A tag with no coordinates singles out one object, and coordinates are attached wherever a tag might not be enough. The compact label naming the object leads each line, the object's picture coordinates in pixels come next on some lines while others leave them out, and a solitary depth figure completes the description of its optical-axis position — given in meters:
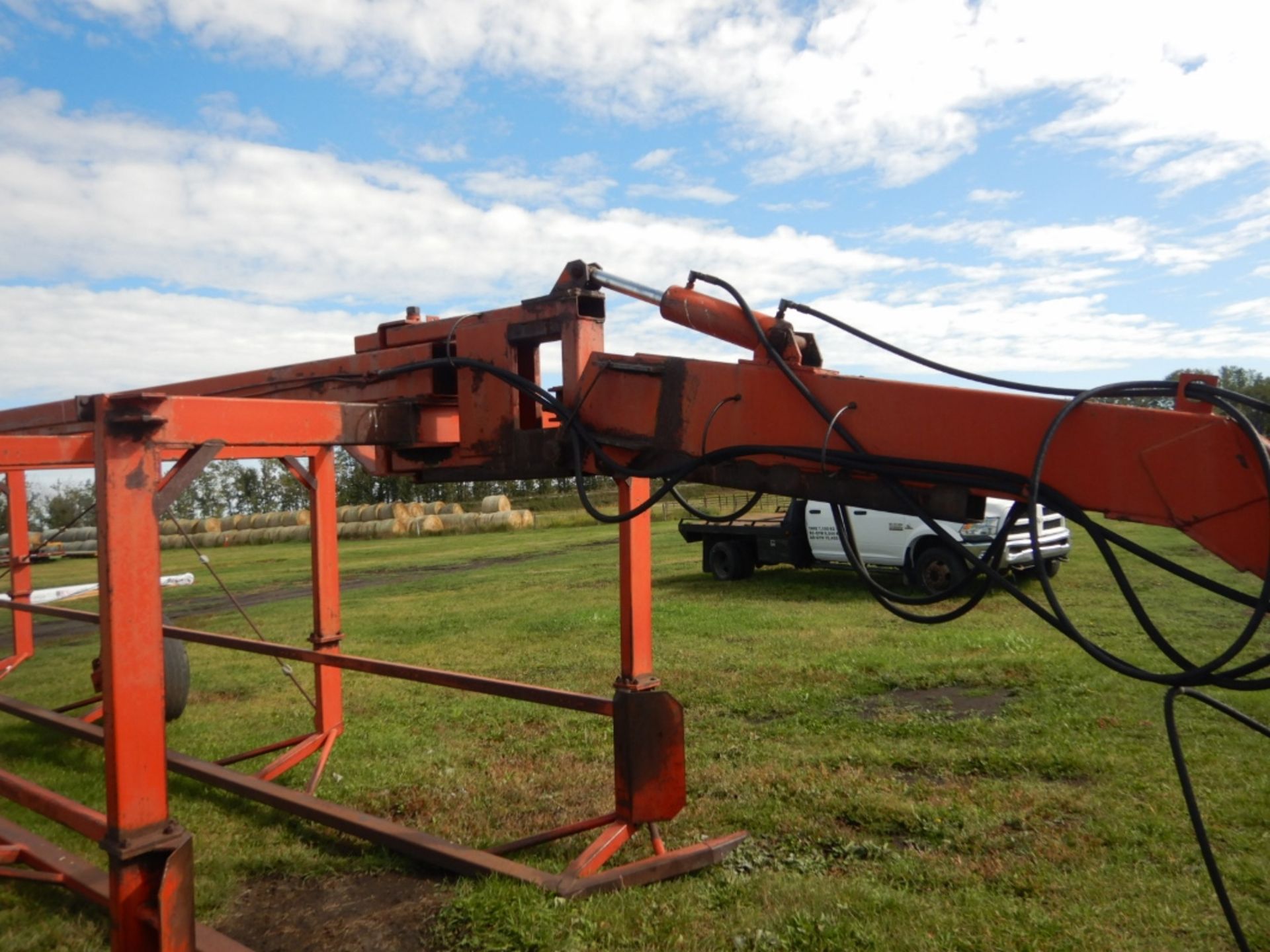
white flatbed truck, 13.27
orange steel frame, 2.48
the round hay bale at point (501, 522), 37.22
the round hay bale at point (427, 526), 38.16
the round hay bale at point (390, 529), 38.09
